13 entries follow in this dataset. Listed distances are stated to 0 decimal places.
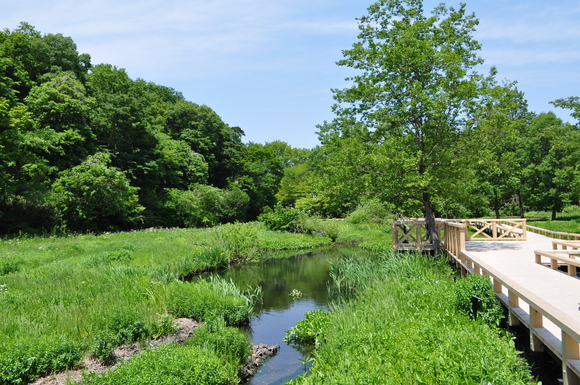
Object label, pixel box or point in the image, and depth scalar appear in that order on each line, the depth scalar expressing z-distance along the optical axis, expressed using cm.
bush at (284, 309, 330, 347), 998
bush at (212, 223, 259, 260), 2247
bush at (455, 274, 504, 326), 770
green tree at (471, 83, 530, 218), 1636
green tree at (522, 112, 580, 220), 3706
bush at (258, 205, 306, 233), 3462
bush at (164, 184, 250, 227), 4009
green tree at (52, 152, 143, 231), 2766
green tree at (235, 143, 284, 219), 5645
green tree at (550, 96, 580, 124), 2962
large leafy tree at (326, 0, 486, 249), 1591
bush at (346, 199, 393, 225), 3944
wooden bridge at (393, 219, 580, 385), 514
